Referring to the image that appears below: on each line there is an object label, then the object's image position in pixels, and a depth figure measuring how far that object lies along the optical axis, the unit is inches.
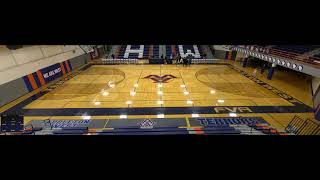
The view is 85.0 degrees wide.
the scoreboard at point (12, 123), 249.1
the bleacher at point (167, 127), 285.4
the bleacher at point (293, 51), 436.3
